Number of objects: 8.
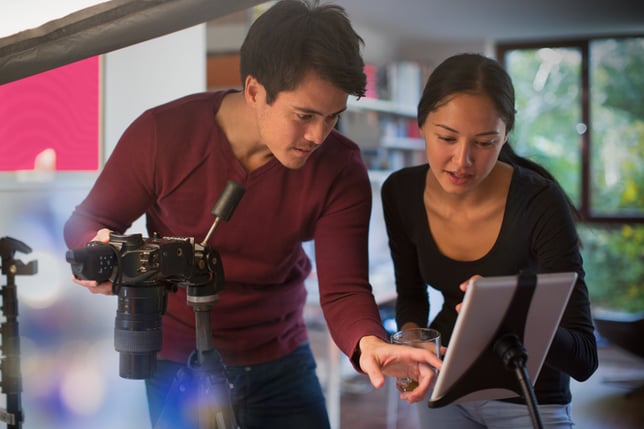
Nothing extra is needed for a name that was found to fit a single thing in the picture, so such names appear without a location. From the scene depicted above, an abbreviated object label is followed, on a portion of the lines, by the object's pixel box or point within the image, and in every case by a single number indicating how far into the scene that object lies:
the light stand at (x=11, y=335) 1.50
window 6.38
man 1.23
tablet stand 0.91
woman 1.30
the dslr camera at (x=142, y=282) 1.02
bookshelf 4.88
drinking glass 1.16
